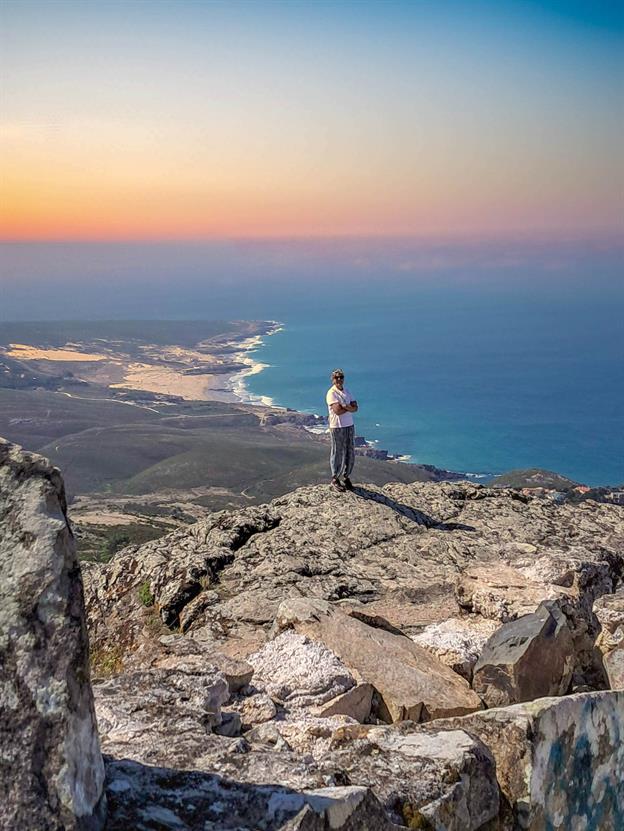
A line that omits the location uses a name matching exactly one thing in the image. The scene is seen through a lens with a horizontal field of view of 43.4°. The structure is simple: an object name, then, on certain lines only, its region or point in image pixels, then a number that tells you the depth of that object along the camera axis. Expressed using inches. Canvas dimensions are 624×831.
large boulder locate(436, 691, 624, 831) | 255.4
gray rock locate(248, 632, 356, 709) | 354.6
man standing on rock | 740.0
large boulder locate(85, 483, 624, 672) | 528.7
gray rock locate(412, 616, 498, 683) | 426.0
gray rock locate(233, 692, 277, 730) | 331.0
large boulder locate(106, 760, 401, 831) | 194.9
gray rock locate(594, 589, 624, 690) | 394.6
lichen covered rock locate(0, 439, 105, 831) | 178.7
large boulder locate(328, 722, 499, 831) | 229.1
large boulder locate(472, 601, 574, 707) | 363.3
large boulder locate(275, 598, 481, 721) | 352.2
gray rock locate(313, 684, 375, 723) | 340.2
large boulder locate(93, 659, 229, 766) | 239.3
